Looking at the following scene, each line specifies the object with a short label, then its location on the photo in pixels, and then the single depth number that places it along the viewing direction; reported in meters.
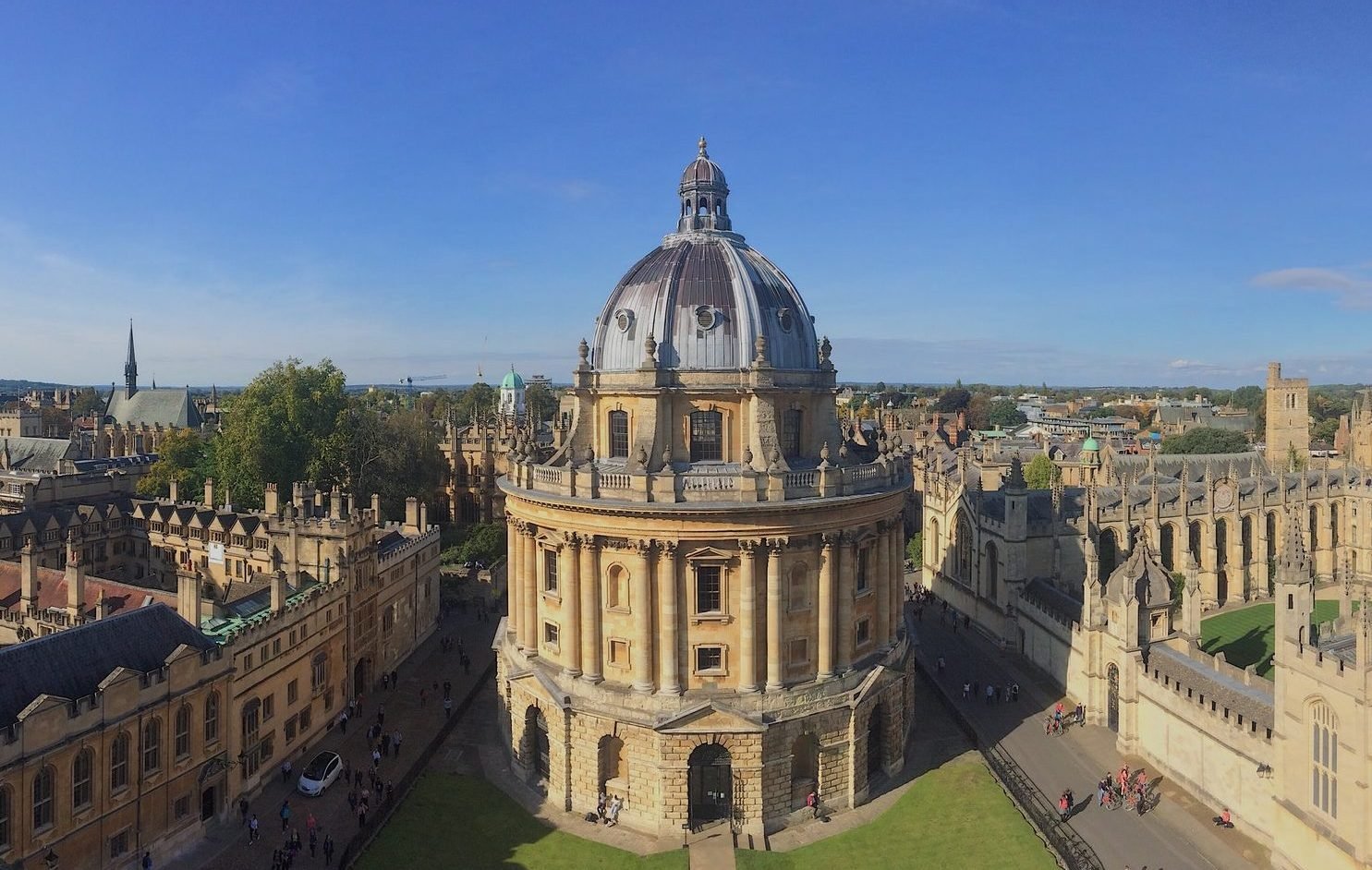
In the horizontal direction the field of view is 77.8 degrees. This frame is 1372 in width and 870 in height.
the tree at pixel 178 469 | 72.88
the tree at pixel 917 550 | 75.88
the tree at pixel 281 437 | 66.81
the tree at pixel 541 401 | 160.00
